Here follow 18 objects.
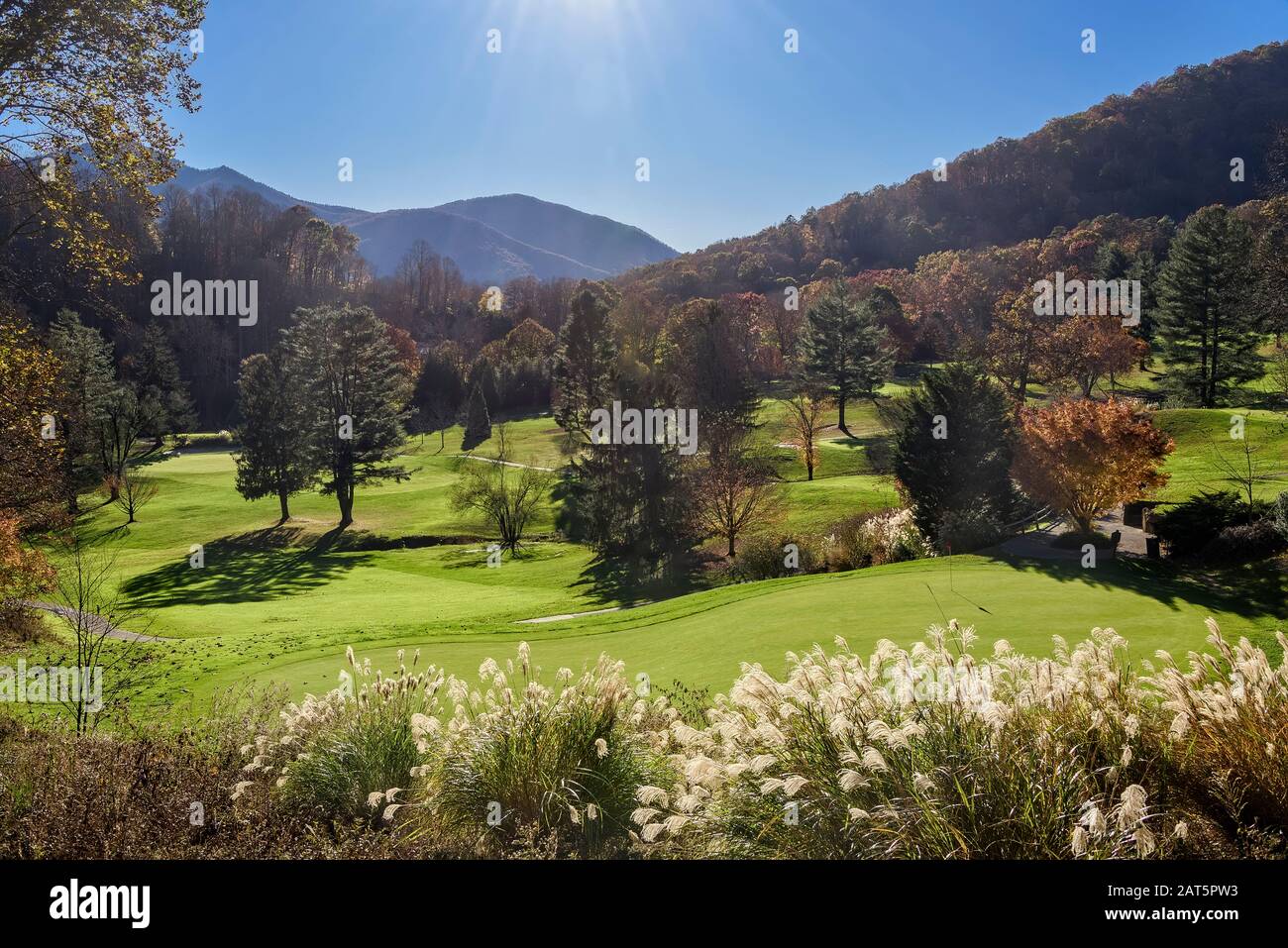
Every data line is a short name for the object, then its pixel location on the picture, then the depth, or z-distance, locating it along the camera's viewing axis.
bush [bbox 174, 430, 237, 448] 69.62
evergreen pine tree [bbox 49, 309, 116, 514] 42.22
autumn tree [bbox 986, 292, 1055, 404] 51.72
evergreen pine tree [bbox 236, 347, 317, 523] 45.66
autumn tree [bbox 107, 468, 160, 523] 44.88
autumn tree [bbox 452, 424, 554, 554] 42.59
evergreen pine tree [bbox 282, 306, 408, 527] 45.72
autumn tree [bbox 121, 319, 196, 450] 67.56
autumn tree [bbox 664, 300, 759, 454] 39.78
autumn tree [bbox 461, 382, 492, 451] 68.50
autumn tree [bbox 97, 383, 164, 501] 48.81
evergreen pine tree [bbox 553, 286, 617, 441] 59.22
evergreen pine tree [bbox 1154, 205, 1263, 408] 50.22
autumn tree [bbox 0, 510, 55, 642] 17.22
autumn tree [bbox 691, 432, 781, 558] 34.00
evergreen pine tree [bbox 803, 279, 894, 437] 58.47
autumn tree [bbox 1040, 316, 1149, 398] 50.72
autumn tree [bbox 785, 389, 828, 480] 47.12
